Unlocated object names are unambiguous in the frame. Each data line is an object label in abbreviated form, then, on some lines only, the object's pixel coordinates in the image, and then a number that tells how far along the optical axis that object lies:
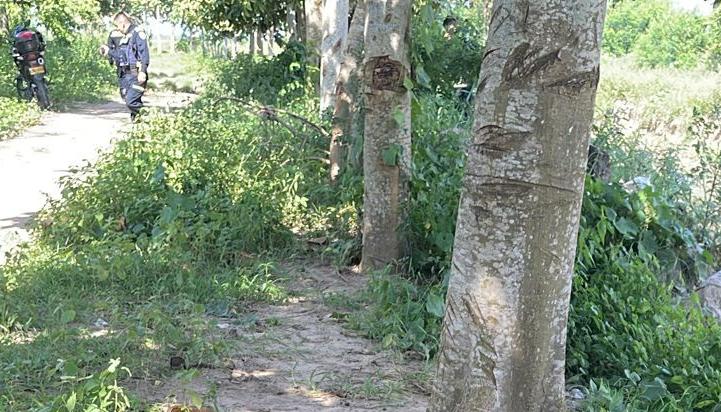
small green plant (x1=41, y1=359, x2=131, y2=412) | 3.32
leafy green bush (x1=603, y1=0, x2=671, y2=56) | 38.50
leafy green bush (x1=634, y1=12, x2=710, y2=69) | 28.66
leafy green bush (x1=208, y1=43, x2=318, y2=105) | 14.09
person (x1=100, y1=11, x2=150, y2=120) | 10.81
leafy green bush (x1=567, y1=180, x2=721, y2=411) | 3.91
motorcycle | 14.67
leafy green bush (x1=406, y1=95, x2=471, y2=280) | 5.64
